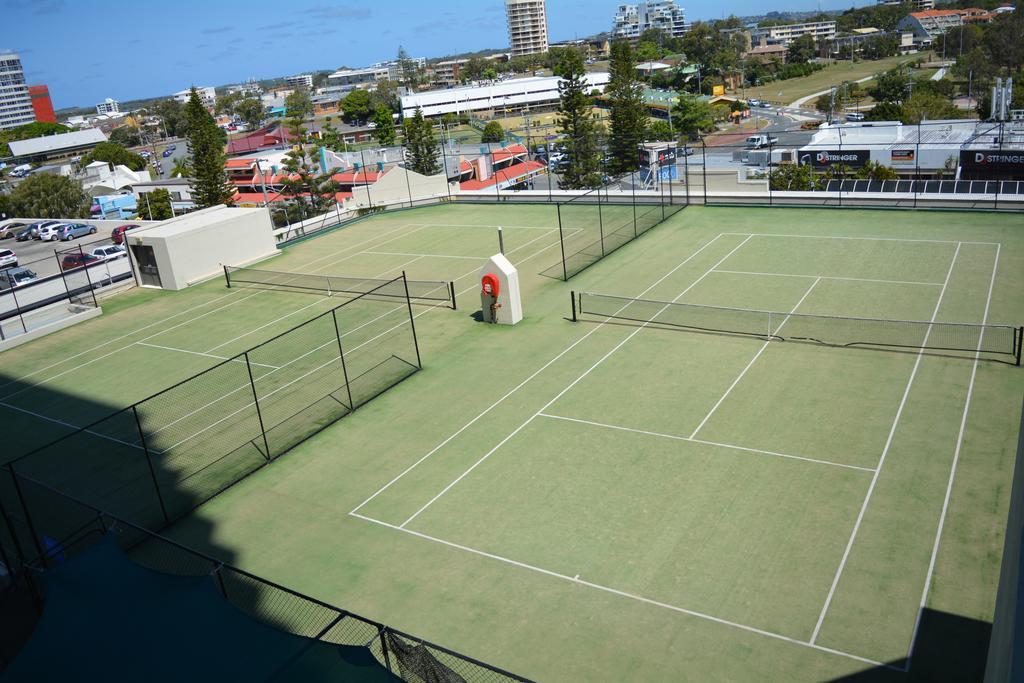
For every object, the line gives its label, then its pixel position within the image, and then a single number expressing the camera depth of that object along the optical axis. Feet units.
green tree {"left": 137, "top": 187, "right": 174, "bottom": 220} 224.12
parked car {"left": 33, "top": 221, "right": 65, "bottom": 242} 173.39
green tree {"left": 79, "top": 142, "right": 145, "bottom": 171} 384.68
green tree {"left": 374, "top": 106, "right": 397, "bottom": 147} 415.09
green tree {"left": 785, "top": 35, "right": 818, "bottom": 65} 572.92
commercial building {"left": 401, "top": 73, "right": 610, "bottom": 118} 501.15
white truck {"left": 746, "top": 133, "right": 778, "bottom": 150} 264.56
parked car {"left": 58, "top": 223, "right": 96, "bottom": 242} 171.19
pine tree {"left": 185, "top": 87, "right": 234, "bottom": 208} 175.32
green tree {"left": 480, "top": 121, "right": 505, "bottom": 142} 347.36
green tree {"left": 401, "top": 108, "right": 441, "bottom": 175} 215.10
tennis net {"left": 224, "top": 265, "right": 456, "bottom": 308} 87.15
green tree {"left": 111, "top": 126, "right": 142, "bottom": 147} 634.02
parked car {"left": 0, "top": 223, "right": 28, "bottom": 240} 183.42
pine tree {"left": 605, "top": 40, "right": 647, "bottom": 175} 185.26
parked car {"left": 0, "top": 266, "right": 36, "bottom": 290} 120.28
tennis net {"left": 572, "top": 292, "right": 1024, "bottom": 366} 61.26
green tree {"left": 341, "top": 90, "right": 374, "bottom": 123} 568.41
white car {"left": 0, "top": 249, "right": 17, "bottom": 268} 146.82
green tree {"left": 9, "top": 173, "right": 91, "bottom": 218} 232.73
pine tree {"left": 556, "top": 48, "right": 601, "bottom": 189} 180.65
